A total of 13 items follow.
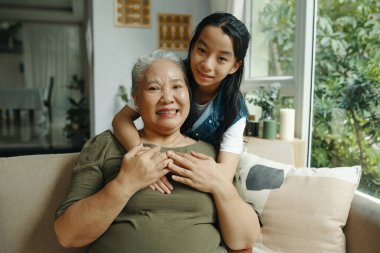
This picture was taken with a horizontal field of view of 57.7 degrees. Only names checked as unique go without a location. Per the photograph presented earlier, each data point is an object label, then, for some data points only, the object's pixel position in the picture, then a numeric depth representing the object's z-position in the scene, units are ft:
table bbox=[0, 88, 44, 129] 25.03
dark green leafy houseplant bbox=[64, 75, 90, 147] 18.95
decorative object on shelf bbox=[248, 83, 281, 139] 7.43
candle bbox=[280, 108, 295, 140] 7.09
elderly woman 3.53
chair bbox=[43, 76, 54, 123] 26.89
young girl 4.37
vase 7.06
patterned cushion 4.25
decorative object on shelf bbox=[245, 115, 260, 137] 7.56
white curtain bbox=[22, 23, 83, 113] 34.94
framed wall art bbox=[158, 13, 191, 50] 12.35
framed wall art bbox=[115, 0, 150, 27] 11.84
